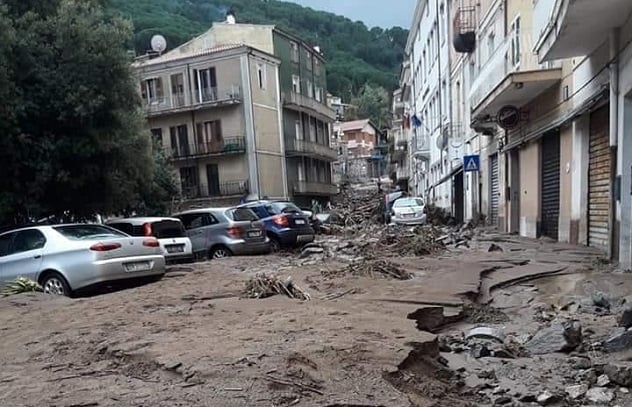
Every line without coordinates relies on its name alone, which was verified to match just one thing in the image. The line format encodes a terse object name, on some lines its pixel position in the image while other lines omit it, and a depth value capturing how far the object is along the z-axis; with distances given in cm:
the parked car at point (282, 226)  1534
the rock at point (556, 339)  489
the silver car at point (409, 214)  2483
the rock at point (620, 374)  391
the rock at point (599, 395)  373
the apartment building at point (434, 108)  2789
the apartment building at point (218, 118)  3725
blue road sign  2097
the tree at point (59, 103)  1205
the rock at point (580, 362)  441
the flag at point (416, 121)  3853
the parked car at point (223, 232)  1368
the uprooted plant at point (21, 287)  874
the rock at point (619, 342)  464
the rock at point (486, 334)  525
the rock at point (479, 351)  485
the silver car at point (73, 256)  866
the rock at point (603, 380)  398
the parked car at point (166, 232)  1199
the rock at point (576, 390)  384
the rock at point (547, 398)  377
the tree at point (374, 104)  9512
